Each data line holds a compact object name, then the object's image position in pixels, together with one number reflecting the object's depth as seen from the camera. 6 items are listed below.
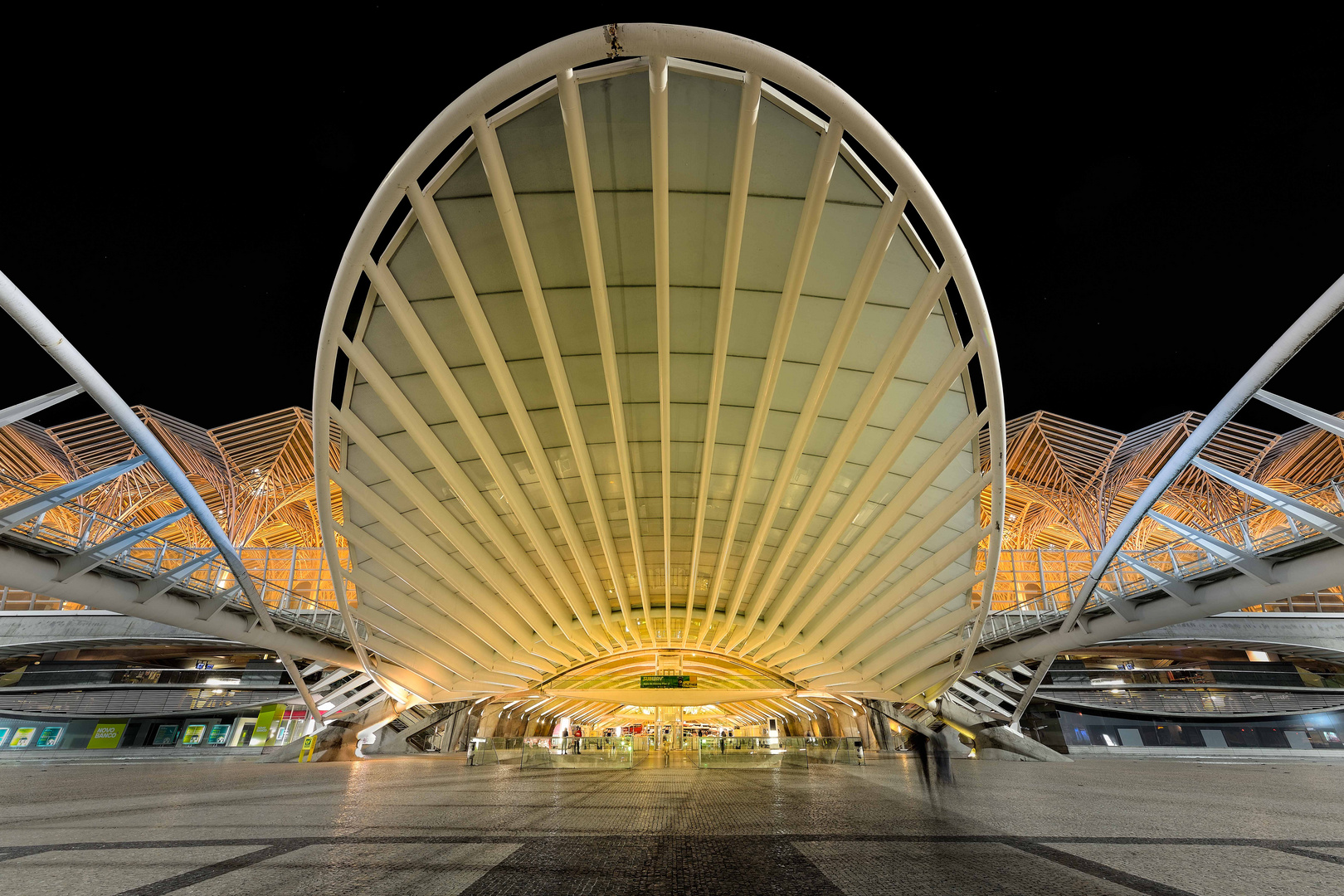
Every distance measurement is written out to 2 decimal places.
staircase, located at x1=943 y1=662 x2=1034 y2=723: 28.34
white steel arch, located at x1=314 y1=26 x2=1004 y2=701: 9.41
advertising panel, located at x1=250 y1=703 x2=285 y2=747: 41.78
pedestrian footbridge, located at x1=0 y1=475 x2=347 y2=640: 14.40
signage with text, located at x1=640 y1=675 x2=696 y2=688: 32.78
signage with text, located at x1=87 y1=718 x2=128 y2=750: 40.09
